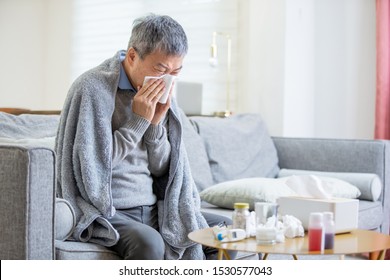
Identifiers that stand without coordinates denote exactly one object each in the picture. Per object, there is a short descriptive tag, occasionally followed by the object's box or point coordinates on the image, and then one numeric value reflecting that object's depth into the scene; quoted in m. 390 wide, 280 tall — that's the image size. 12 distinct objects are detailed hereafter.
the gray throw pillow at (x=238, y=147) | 5.36
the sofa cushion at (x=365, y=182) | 5.25
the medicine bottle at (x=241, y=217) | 3.74
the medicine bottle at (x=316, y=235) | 3.59
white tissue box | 3.84
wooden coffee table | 3.57
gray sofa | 3.55
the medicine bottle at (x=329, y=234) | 3.62
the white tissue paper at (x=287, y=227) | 3.74
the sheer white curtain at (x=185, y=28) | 7.62
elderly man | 3.83
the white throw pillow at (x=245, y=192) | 4.75
